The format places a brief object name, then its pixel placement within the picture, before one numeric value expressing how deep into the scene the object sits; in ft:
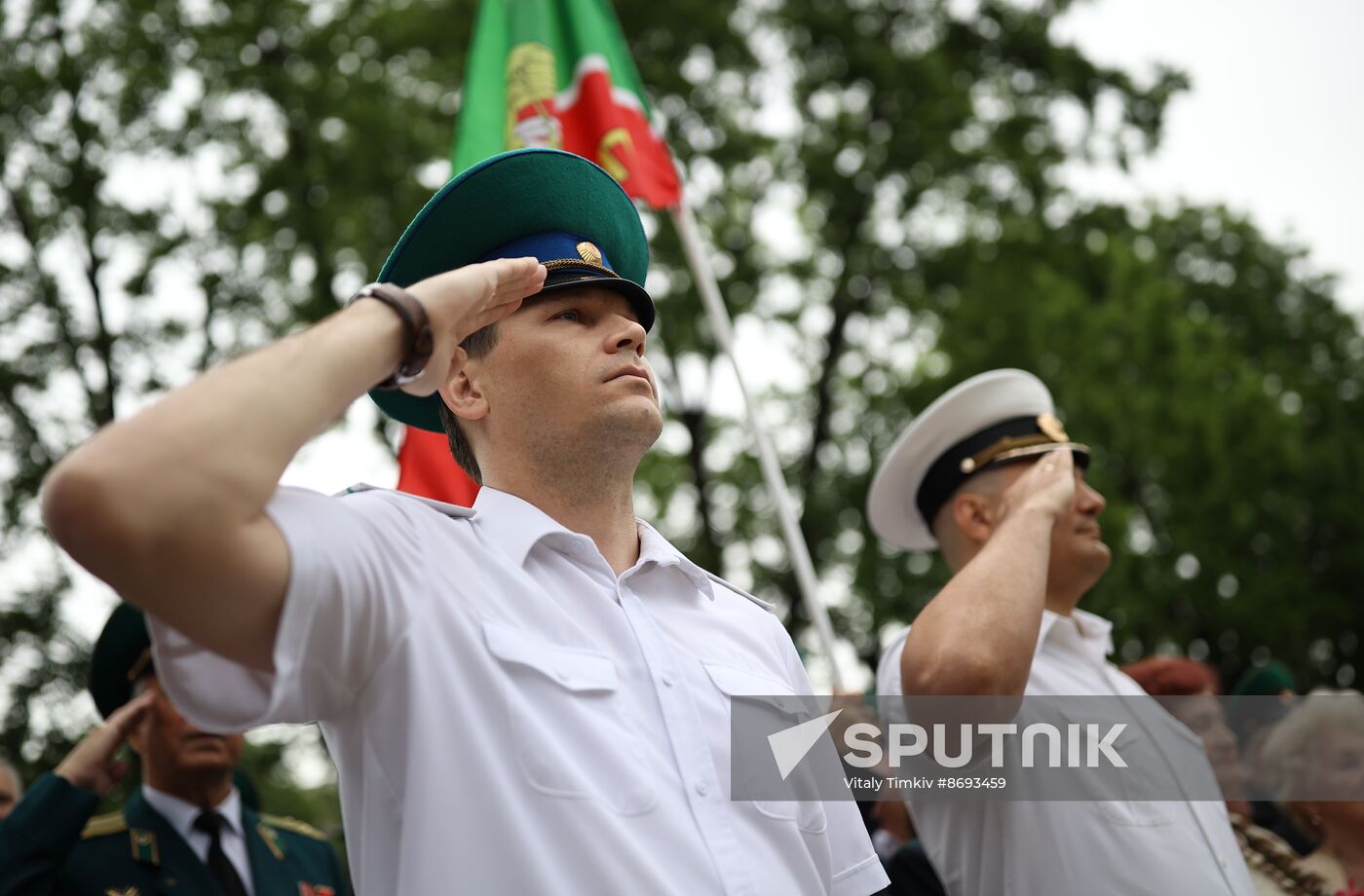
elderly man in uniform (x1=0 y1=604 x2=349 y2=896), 13.10
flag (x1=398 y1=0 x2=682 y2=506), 20.42
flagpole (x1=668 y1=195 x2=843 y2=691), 15.53
